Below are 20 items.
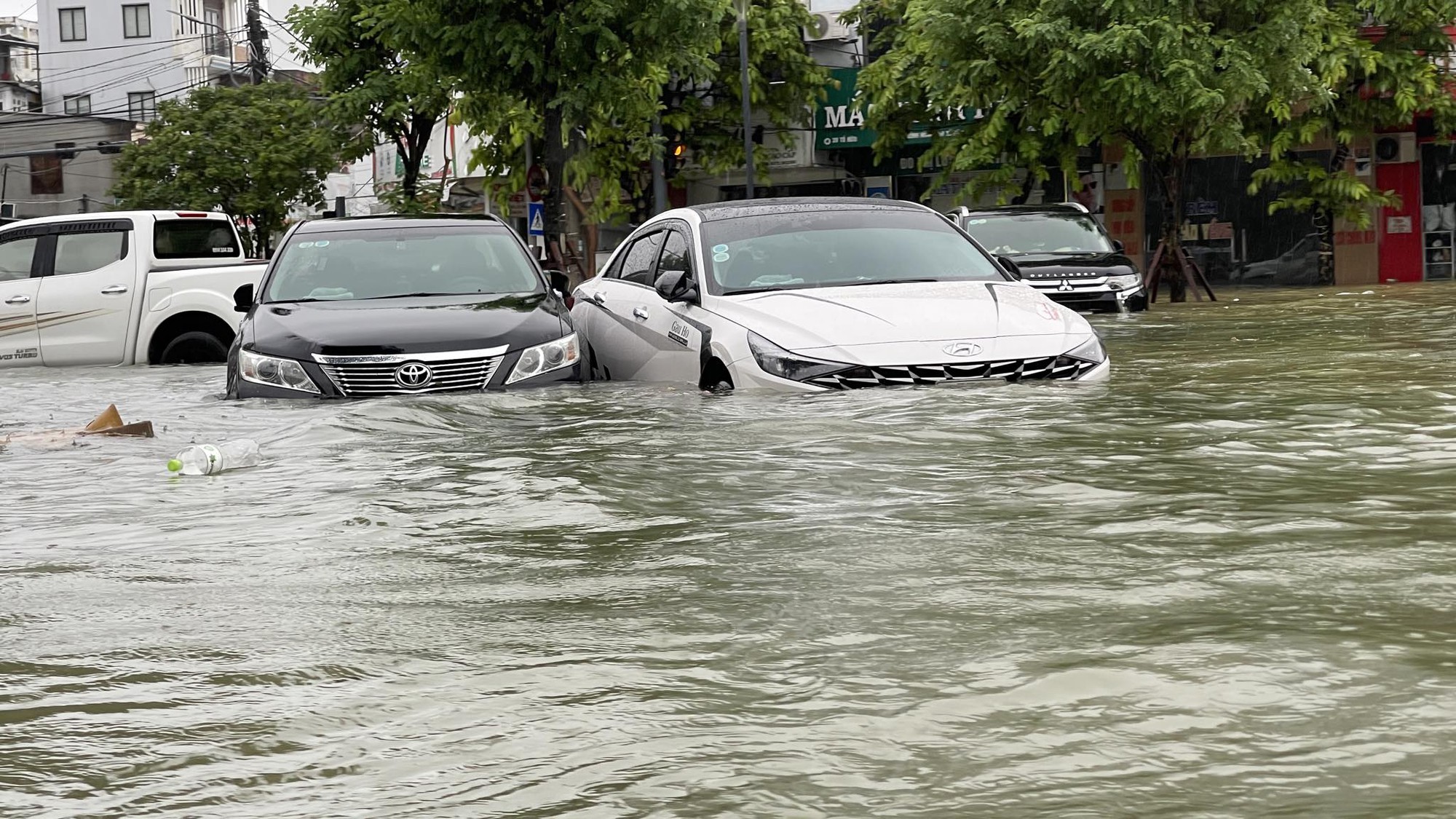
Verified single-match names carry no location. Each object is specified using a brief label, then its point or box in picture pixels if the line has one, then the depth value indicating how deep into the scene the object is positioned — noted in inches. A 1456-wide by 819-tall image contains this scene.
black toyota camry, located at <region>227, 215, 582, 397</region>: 400.8
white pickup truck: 672.4
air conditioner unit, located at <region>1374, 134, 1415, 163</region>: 1368.1
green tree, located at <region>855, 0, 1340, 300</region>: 1013.8
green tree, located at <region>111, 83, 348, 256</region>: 1785.2
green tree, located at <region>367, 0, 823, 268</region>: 807.7
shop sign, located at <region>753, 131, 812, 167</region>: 1453.0
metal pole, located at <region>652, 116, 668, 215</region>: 1246.3
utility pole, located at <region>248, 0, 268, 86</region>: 2023.9
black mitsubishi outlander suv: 875.4
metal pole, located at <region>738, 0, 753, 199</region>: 1203.9
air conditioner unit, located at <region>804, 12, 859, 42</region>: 1466.5
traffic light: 1390.3
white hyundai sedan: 362.9
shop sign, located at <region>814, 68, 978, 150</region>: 1429.6
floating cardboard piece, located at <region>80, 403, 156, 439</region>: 370.0
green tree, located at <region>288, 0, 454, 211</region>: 1359.5
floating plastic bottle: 298.2
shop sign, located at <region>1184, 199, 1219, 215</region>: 1400.1
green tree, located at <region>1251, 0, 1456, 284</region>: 1198.3
